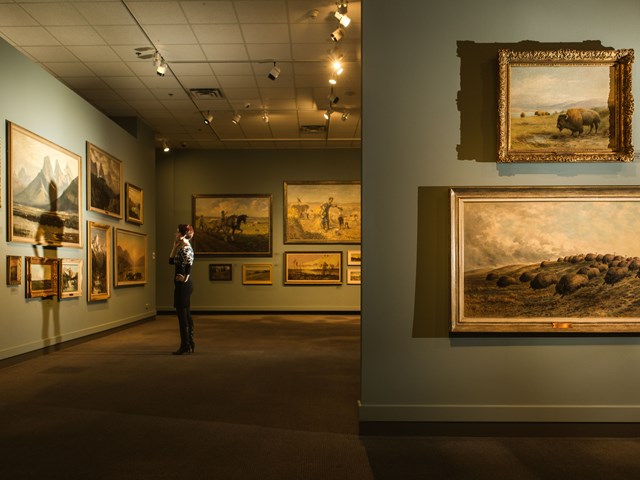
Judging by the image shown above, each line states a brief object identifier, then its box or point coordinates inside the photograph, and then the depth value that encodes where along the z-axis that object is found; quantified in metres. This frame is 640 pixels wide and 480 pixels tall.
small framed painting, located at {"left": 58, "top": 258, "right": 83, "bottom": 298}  10.16
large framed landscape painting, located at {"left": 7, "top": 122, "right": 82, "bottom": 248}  8.71
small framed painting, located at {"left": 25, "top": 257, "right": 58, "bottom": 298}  9.10
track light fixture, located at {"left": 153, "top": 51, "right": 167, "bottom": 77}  10.33
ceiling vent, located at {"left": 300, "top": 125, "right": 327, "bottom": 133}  16.01
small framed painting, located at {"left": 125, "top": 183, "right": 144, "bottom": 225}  13.93
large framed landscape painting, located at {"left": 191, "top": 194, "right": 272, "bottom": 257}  18.66
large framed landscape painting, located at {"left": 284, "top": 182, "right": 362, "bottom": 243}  18.69
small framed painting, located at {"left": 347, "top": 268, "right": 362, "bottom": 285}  18.62
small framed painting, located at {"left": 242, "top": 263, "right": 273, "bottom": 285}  18.58
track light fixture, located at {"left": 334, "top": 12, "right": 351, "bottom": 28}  8.13
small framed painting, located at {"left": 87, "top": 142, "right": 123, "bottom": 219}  11.62
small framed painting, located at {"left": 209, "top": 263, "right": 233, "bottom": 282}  18.60
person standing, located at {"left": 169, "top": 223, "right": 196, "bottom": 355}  9.30
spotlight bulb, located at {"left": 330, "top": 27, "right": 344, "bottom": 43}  8.83
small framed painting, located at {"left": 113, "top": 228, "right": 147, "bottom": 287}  13.27
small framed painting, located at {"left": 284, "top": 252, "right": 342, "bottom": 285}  18.59
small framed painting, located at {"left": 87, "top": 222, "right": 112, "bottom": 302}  11.49
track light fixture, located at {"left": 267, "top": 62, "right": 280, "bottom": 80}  10.36
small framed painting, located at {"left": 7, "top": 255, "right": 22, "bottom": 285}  8.52
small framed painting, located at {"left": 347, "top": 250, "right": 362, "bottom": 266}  18.62
